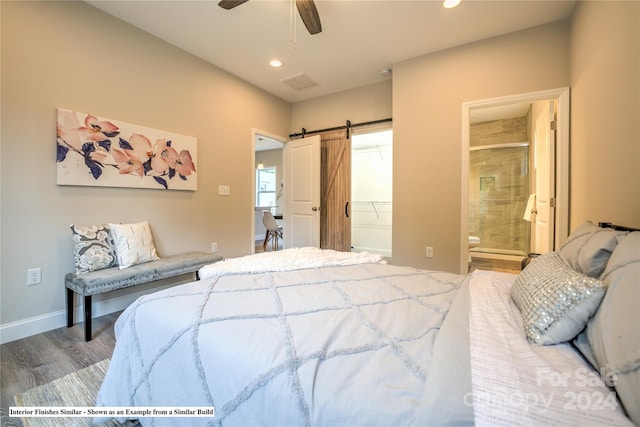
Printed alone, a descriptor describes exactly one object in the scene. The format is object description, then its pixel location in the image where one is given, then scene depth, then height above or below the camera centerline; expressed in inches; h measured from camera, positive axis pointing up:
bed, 24.0 -15.9
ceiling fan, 79.0 +59.5
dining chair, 234.5 -13.8
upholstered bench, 81.8 -22.1
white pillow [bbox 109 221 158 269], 95.0 -12.1
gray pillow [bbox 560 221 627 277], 40.6 -6.2
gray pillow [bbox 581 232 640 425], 23.2 -11.9
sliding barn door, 166.4 +11.8
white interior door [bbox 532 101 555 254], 110.1 +16.0
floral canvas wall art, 90.3 +21.2
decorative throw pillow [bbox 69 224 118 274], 88.3 -12.8
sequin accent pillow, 32.1 -11.7
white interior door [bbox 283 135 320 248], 167.3 +11.7
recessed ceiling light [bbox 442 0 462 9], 92.0 +71.2
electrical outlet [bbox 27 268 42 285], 84.7 -20.9
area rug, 50.8 -39.3
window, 331.6 +29.1
